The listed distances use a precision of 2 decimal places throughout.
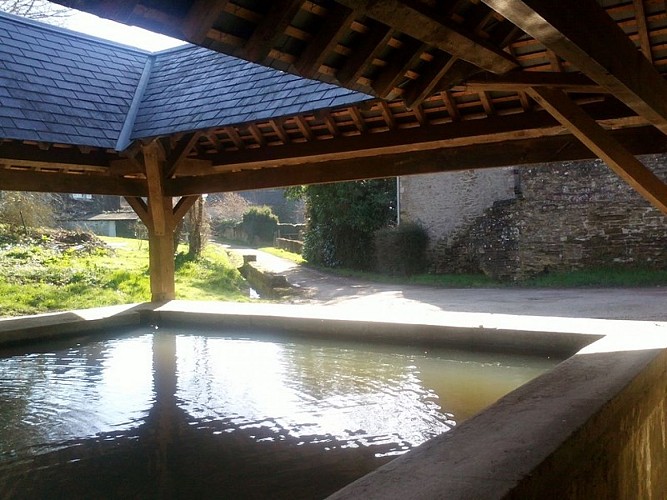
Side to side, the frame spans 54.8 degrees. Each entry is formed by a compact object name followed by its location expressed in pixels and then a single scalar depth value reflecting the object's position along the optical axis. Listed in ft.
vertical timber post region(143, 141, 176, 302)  25.71
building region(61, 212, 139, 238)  82.89
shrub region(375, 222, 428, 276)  50.88
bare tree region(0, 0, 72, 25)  39.60
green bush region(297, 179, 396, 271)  56.49
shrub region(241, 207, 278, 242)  91.97
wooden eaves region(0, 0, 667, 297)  7.20
